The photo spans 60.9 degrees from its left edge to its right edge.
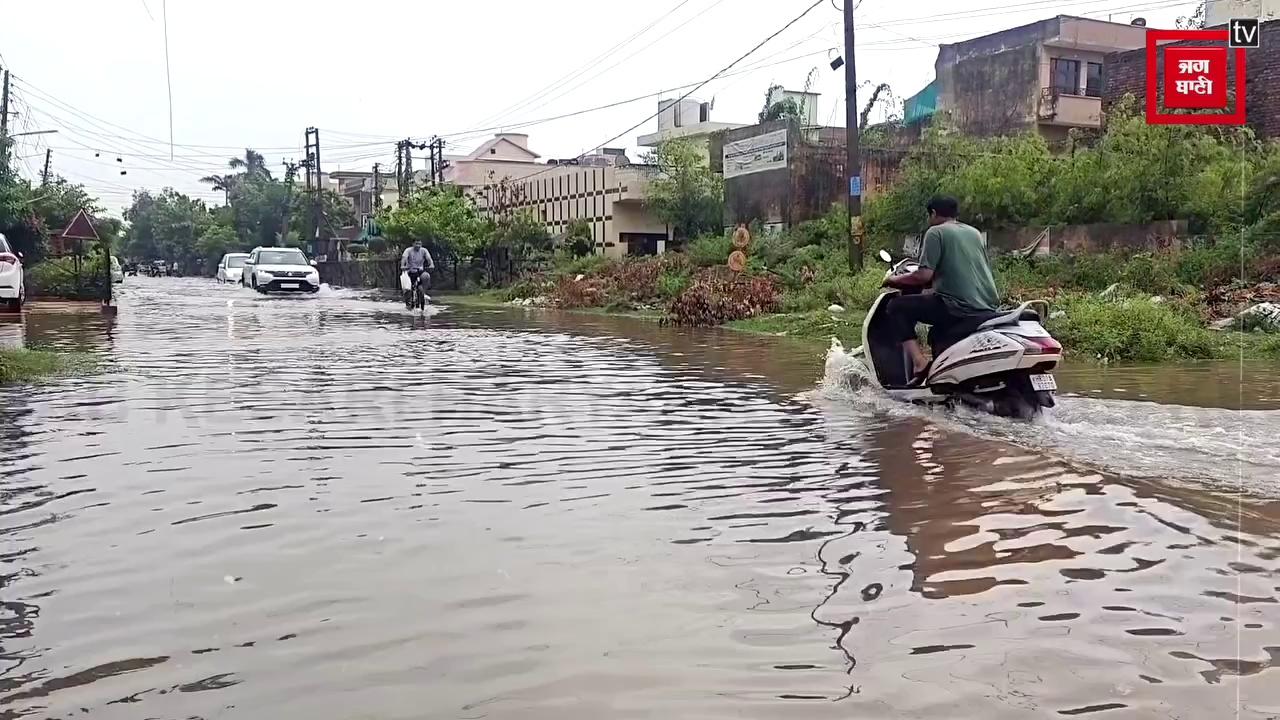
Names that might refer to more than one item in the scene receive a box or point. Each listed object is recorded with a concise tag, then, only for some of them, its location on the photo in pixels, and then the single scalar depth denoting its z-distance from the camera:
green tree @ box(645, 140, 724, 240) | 36.56
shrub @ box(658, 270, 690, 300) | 24.45
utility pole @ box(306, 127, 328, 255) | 63.51
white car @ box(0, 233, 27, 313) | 17.97
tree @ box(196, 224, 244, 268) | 78.25
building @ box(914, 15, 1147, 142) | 34.66
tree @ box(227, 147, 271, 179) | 87.50
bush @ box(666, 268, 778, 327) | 19.78
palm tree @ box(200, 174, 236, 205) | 90.94
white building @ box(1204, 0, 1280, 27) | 28.94
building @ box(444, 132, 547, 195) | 60.06
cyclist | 23.19
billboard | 31.20
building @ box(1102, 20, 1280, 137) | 26.25
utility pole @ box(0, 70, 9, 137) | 39.28
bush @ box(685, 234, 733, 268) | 27.70
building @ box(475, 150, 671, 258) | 38.91
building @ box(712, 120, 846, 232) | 30.91
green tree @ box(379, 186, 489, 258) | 38.31
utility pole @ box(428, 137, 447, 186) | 52.38
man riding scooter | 7.60
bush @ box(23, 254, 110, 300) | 25.44
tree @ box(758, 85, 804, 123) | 39.78
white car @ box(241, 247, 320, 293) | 32.06
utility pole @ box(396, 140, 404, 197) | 54.19
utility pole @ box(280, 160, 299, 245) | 74.25
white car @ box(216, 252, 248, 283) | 44.19
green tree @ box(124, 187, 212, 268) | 90.56
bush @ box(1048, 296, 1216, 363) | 12.38
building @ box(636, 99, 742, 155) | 55.78
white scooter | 7.12
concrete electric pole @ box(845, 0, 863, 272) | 21.23
